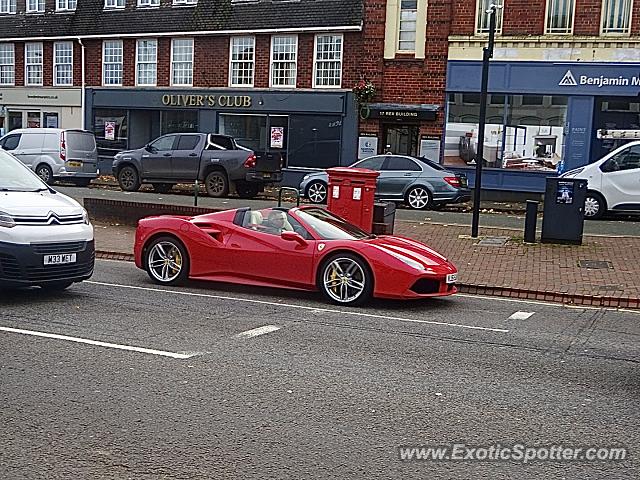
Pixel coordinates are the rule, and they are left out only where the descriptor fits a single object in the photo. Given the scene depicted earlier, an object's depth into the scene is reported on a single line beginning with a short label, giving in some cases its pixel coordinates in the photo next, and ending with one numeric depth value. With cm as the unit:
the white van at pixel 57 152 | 2603
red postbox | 1384
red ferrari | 985
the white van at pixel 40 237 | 897
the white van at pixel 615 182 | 1905
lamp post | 1533
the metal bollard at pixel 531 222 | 1504
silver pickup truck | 2355
